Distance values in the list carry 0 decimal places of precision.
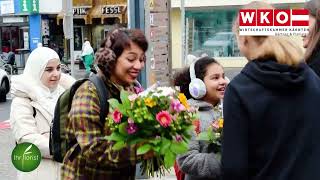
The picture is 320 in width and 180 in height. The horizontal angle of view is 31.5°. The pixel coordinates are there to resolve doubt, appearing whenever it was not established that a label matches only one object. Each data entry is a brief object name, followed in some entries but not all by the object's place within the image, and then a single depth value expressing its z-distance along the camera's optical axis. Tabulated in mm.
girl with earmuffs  2857
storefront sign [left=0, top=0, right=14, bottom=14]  34156
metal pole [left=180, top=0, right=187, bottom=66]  12328
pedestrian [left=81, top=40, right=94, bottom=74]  23867
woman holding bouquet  2512
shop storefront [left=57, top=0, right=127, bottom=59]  31772
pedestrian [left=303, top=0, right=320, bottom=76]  2980
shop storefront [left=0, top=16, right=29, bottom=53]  34281
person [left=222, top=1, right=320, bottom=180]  2223
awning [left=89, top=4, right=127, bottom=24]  31500
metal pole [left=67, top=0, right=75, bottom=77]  9437
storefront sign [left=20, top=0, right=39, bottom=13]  33000
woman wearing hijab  3780
